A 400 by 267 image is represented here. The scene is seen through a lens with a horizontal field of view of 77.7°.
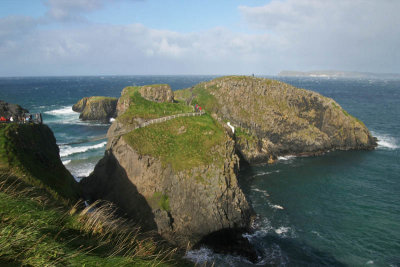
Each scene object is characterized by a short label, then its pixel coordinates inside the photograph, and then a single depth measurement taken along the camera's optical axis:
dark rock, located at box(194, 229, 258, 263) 27.94
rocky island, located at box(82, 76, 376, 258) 30.17
